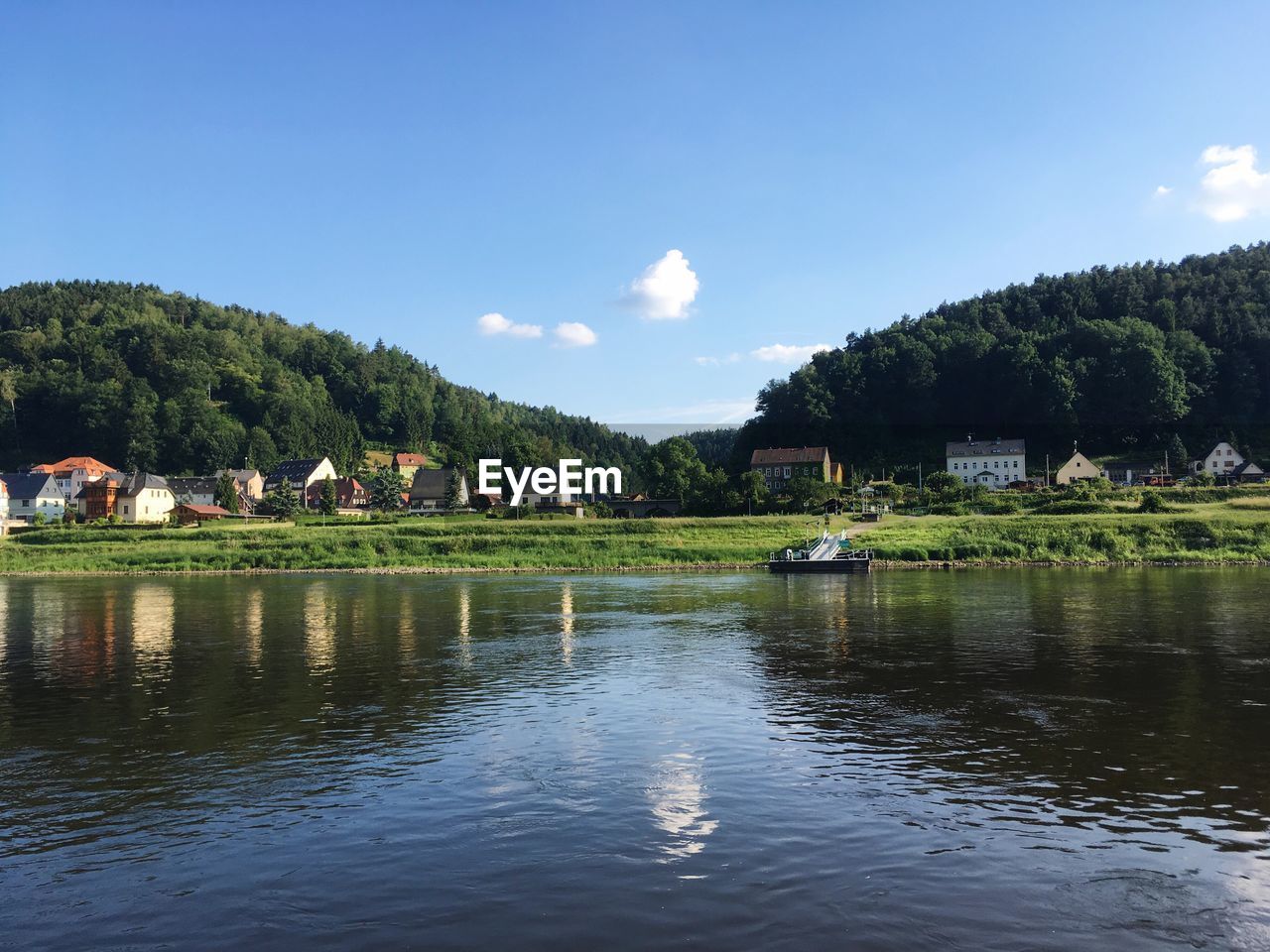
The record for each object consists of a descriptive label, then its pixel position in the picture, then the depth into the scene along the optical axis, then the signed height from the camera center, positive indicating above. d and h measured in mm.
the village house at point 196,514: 120062 -1150
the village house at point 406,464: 194500 +8084
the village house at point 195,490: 141375 +2404
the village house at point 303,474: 164125 +5534
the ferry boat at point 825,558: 69438 -5442
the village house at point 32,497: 133250 +1878
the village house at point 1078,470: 132875 +2346
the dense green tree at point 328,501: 122312 +209
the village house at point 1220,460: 135375 +3422
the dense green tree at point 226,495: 135375 +1479
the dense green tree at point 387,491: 135625 +1550
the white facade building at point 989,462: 144500 +4207
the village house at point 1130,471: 131562 +2054
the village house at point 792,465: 143000 +4420
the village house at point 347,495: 161125 +1247
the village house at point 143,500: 125625 +999
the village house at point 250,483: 166750 +4035
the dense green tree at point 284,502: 122188 +191
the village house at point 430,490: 143250 +1655
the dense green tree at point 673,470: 120188 +3457
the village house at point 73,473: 154750 +6177
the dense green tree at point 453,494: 128375 +816
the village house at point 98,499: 122625 +1189
